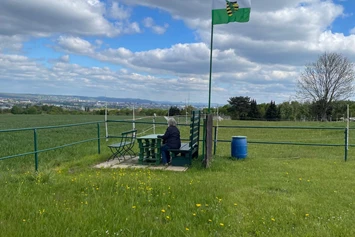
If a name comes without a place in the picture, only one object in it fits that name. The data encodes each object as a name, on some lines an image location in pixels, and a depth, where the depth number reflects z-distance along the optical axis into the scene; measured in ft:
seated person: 28.76
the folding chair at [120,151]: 30.37
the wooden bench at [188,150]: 28.07
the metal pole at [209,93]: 29.27
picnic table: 29.19
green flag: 28.99
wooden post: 27.37
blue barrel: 32.42
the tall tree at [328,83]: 153.48
